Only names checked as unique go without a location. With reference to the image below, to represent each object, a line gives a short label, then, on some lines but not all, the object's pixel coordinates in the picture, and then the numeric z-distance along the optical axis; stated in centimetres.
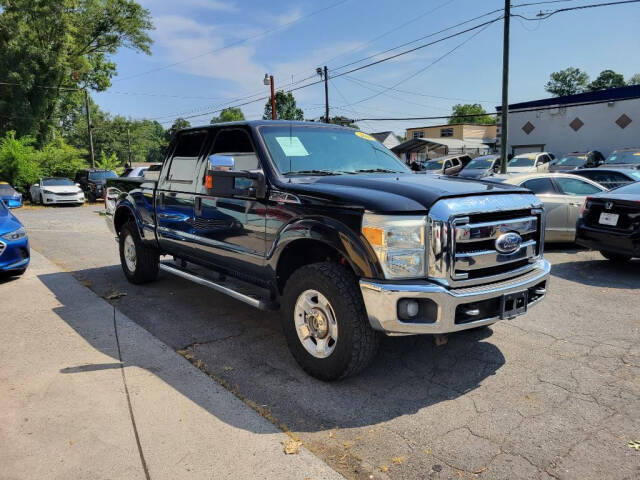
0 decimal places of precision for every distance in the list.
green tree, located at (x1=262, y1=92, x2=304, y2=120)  8564
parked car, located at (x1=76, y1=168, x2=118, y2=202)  2525
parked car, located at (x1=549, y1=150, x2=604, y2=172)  2083
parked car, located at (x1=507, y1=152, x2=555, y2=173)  2200
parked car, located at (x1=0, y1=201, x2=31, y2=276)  664
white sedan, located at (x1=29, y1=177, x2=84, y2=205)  2245
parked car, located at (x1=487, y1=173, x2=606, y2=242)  866
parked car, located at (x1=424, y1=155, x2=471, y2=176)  2580
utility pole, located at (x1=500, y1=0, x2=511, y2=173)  1825
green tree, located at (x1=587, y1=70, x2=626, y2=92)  9862
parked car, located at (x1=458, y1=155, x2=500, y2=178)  2123
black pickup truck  310
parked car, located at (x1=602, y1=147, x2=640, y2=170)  1653
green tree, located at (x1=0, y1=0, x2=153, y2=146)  2984
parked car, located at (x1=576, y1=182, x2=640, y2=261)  666
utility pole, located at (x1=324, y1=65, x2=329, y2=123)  3412
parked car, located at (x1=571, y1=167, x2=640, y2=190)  1111
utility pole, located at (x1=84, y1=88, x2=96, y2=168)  3742
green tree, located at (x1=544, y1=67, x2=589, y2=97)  10519
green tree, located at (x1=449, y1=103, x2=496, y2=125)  10762
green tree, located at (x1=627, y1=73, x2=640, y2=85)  10250
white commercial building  2919
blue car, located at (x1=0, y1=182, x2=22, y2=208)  1716
